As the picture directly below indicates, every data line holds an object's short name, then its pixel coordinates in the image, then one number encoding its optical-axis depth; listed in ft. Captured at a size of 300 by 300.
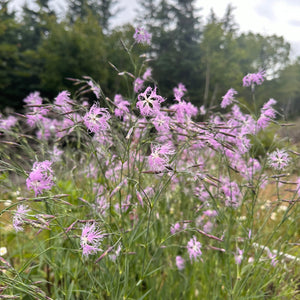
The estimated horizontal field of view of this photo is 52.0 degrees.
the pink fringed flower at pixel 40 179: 1.44
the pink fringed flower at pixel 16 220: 1.34
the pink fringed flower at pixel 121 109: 1.73
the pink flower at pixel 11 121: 2.90
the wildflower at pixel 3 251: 2.36
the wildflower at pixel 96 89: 1.82
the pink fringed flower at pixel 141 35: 1.93
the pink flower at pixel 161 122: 1.55
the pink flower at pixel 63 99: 1.76
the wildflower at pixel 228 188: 2.21
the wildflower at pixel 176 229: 2.22
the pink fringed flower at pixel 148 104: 1.45
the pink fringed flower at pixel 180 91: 1.71
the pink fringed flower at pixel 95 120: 1.44
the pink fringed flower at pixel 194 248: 1.96
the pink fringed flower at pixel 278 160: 1.80
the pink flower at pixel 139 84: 2.09
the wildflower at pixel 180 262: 2.29
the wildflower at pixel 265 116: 1.88
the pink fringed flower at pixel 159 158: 1.46
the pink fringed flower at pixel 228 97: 2.01
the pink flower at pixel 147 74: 2.30
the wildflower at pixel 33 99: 2.66
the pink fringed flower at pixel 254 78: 1.94
